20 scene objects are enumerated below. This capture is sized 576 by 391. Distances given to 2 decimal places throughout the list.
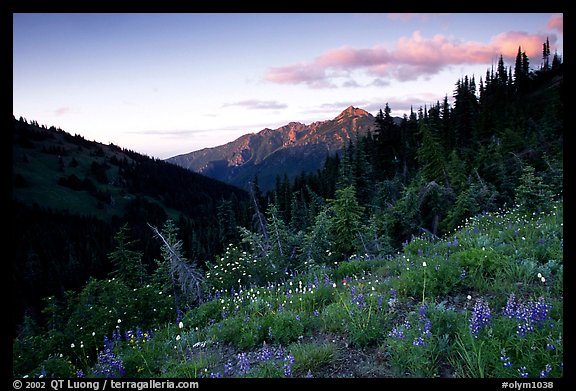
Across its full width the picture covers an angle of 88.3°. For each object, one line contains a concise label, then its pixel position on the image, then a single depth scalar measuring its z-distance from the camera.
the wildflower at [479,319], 3.13
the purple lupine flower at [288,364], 3.04
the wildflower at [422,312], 3.54
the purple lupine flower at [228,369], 3.35
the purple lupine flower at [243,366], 3.17
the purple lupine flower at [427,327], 3.09
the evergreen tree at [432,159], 27.36
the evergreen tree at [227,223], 68.51
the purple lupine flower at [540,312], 3.00
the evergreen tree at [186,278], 11.23
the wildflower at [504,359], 2.53
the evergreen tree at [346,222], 20.73
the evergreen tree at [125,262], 23.34
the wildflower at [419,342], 2.99
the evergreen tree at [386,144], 55.88
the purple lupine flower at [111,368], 3.78
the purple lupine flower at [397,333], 3.28
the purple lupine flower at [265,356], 3.41
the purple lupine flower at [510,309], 3.23
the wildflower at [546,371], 2.42
